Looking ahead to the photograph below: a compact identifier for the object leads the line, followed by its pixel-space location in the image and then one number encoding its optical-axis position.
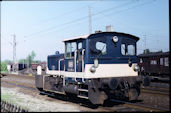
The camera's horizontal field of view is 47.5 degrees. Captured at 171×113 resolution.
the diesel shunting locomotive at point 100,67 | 8.25
